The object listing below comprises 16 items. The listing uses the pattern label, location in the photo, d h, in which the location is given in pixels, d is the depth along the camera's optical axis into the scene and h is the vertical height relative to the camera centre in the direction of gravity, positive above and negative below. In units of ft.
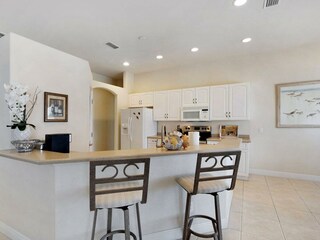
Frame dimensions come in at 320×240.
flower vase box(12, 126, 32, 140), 7.23 -0.46
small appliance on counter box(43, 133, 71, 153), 6.95 -0.77
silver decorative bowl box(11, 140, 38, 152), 6.72 -0.81
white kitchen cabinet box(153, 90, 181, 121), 17.90 +1.53
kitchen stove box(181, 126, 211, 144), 16.09 -0.76
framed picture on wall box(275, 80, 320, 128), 13.79 +1.26
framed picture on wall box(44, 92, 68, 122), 9.04 +0.71
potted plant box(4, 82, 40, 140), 6.81 +0.46
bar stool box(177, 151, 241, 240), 5.67 -1.97
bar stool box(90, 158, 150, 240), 4.65 -1.83
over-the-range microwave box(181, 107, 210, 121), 16.43 +0.68
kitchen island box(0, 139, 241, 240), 5.59 -2.42
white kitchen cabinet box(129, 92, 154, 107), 19.38 +2.29
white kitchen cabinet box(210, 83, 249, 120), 14.94 +1.60
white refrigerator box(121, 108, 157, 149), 17.87 -0.51
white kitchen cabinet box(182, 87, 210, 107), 16.47 +2.19
